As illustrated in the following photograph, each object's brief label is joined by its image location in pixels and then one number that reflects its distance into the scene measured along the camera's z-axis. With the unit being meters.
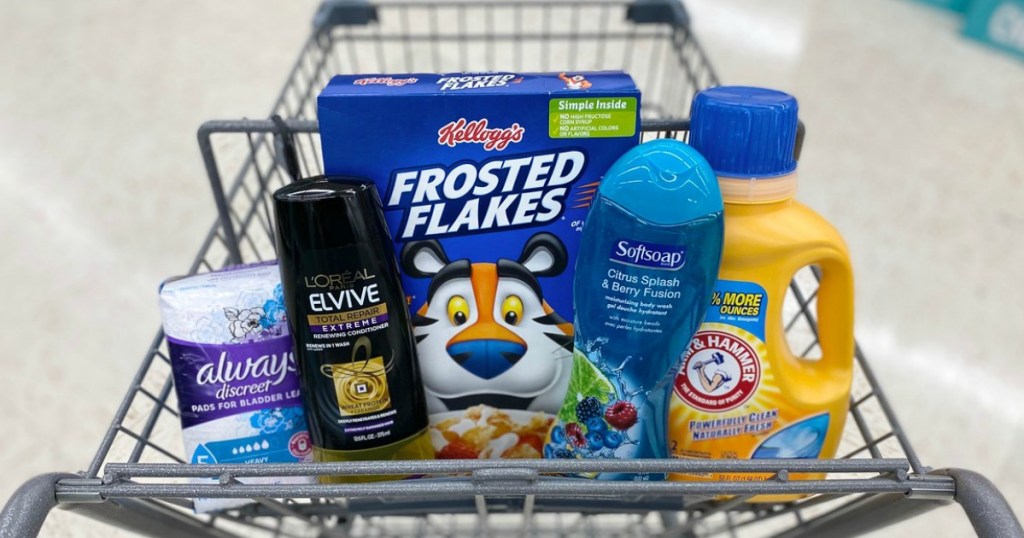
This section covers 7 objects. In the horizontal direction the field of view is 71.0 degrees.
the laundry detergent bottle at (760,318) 0.43
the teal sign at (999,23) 1.90
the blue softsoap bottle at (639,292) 0.40
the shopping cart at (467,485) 0.38
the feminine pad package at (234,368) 0.47
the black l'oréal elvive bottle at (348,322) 0.43
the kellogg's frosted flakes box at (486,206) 0.44
